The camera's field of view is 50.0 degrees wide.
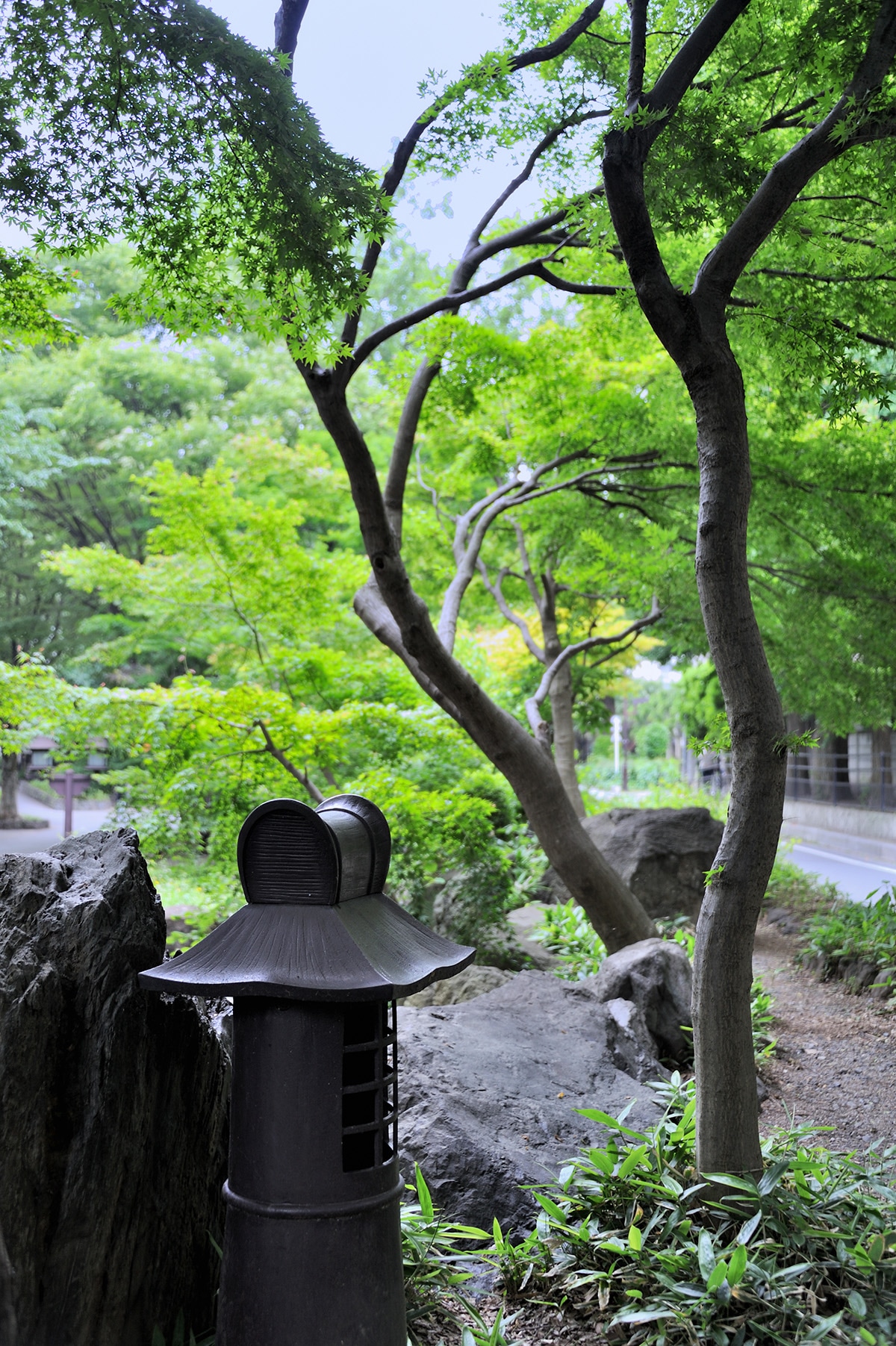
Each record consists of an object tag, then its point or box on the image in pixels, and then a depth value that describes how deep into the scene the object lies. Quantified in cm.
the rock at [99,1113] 241
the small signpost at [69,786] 1678
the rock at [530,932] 856
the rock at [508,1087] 387
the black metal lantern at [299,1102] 253
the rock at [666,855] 983
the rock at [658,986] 580
